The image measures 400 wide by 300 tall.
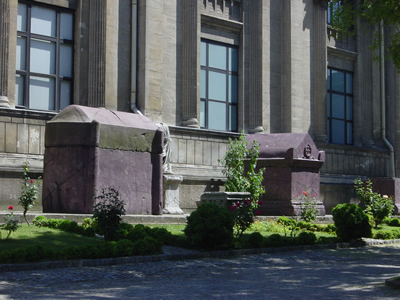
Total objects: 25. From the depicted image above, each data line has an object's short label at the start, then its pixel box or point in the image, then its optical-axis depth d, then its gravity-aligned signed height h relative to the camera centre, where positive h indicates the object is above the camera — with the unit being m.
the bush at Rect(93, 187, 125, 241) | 12.63 -0.76
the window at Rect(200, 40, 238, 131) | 27.31 +4.61
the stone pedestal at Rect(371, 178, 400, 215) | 28.50 -0.06
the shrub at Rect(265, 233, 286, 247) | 14.30 -1.33
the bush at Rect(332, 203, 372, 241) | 16.25 -1.02
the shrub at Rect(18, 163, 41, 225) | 14.51 -0.33
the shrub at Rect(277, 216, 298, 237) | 18.92 -1.17
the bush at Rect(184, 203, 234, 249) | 13.05 -0.93
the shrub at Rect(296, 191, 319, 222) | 21.00 -0.76
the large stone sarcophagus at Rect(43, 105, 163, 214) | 16.25 +0.65
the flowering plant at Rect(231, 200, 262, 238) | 14.22 -0.72
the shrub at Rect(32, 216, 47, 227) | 14.52 -0.92
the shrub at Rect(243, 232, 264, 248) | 13.97 -1.30
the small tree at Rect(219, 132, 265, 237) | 21.56 +0.57
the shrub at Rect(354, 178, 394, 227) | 21.06 -0.73
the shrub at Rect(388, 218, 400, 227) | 22.84 -1.34
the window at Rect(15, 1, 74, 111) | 21.75 +4.71
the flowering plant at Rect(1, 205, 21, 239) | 11.69 -0.79
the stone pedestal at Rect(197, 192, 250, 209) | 16.34 -0.34
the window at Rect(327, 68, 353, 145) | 33.19 +4.50
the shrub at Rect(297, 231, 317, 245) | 15.12 -1.33
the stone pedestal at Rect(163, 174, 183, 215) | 21.86 -0.27
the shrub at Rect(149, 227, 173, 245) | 13.80 -1.17
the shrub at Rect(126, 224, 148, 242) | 12.61 -1.06
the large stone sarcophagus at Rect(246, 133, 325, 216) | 22.09 +0.51
